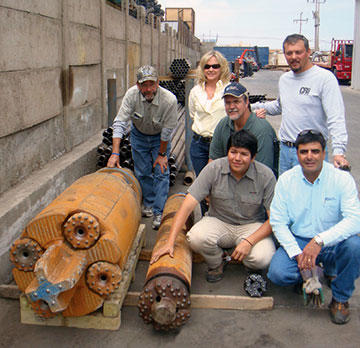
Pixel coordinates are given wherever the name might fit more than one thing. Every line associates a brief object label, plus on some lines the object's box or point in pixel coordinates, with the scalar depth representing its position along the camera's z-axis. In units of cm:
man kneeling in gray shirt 390
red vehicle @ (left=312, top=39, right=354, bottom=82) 3247
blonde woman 506
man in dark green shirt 420
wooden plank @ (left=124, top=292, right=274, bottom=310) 382
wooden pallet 349
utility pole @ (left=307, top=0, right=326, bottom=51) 5597
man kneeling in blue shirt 358
